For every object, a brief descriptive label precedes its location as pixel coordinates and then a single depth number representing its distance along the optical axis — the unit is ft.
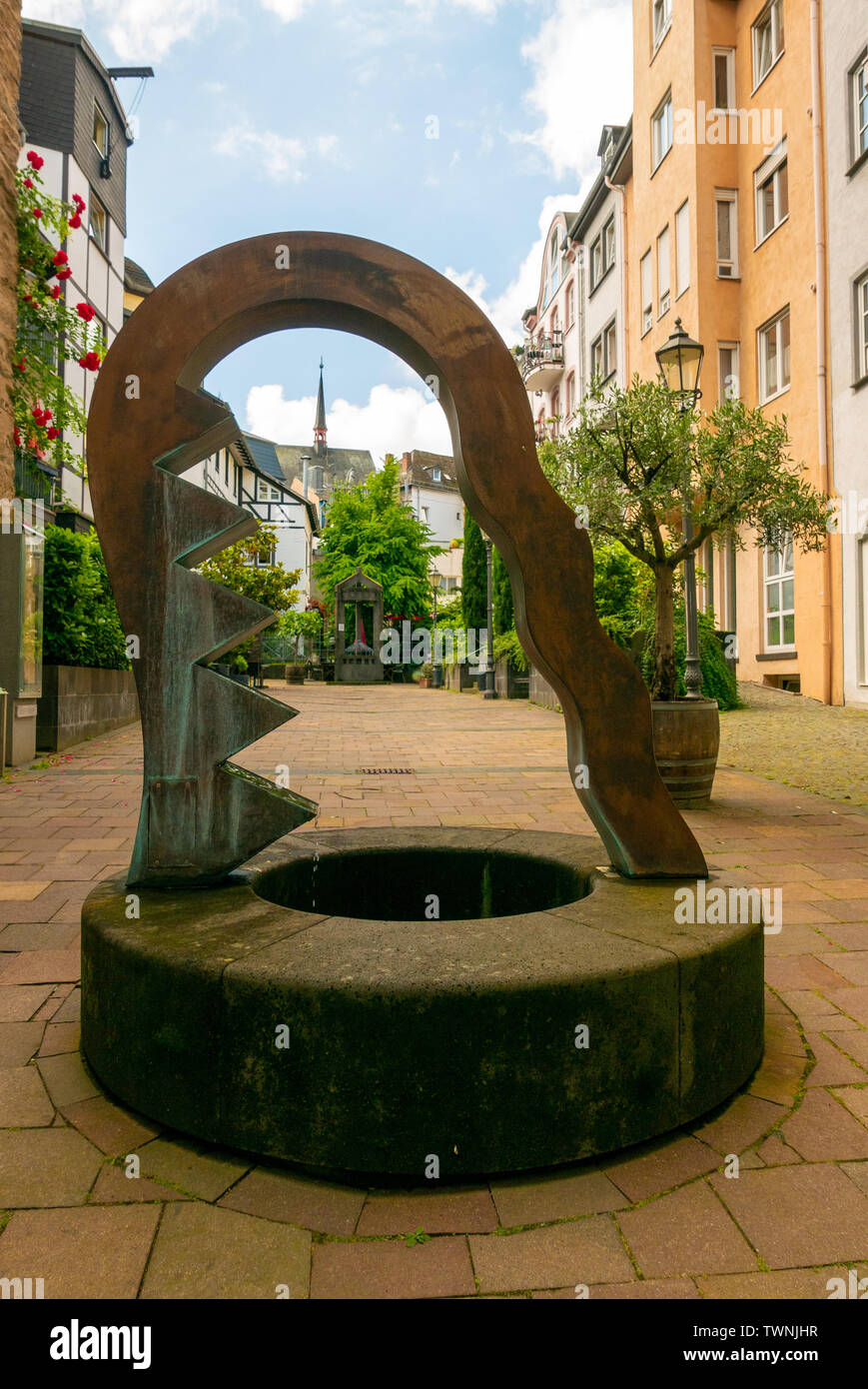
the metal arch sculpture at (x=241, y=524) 8.73
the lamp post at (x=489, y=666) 72.23
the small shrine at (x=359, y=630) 114.62
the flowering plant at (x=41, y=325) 31.04
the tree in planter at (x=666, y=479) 22.68
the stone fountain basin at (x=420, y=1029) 6.52
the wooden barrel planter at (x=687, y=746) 21.38
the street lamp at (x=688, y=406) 23.90
